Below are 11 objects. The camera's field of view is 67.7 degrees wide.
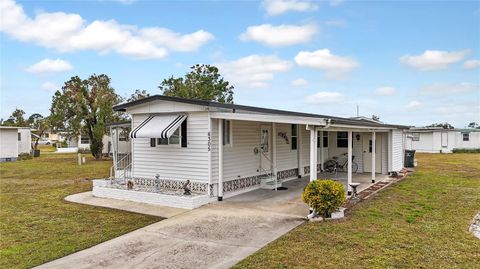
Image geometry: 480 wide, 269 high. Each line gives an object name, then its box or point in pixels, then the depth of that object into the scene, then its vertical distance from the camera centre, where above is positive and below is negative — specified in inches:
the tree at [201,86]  1337.4 +215.8
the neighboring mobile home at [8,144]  1128.2 -12.4
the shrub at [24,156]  1182.0 -55.5
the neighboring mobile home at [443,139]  1384.1 -0.8
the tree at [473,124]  2374.5 +100.0
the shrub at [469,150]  1373.0 -43.6
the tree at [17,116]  2343.8 +162.1
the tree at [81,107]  1160.2 +107.9
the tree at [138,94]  1347.2 +173.9
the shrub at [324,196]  323.3 -52.3
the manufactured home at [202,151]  410.3 -15.0
